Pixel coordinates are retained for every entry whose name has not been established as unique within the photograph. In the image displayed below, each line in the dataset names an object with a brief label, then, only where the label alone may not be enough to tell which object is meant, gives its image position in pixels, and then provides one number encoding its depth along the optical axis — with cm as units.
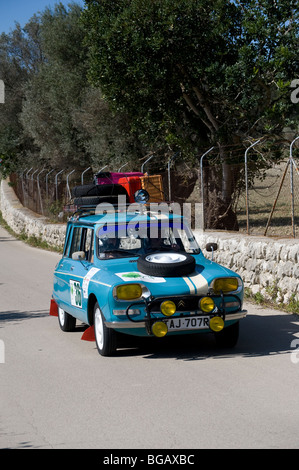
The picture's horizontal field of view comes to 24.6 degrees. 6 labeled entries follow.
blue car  788
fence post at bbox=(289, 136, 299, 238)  1225
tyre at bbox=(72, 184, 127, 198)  1404
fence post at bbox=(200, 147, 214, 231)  1605
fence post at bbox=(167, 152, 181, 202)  1783
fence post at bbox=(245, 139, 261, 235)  1387
